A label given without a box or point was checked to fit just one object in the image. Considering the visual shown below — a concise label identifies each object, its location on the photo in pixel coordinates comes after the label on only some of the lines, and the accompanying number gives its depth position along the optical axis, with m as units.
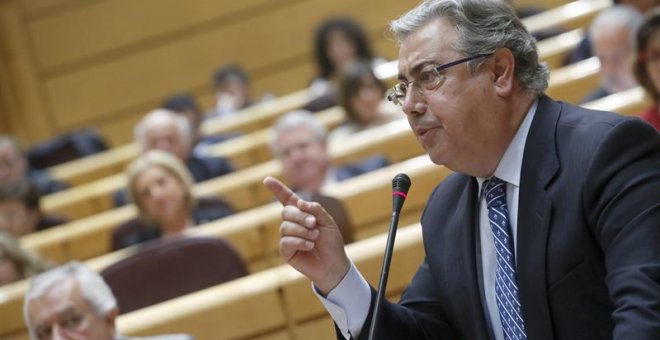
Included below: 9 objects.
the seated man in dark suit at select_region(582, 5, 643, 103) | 6.84
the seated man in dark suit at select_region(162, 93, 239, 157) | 9.73
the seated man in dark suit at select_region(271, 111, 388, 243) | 7.08
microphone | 2.74
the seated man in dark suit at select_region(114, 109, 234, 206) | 8.48
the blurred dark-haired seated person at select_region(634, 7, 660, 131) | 5.37
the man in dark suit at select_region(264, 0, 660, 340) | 2.60
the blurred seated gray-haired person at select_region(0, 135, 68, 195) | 9.23
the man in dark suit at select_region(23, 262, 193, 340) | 4.24
